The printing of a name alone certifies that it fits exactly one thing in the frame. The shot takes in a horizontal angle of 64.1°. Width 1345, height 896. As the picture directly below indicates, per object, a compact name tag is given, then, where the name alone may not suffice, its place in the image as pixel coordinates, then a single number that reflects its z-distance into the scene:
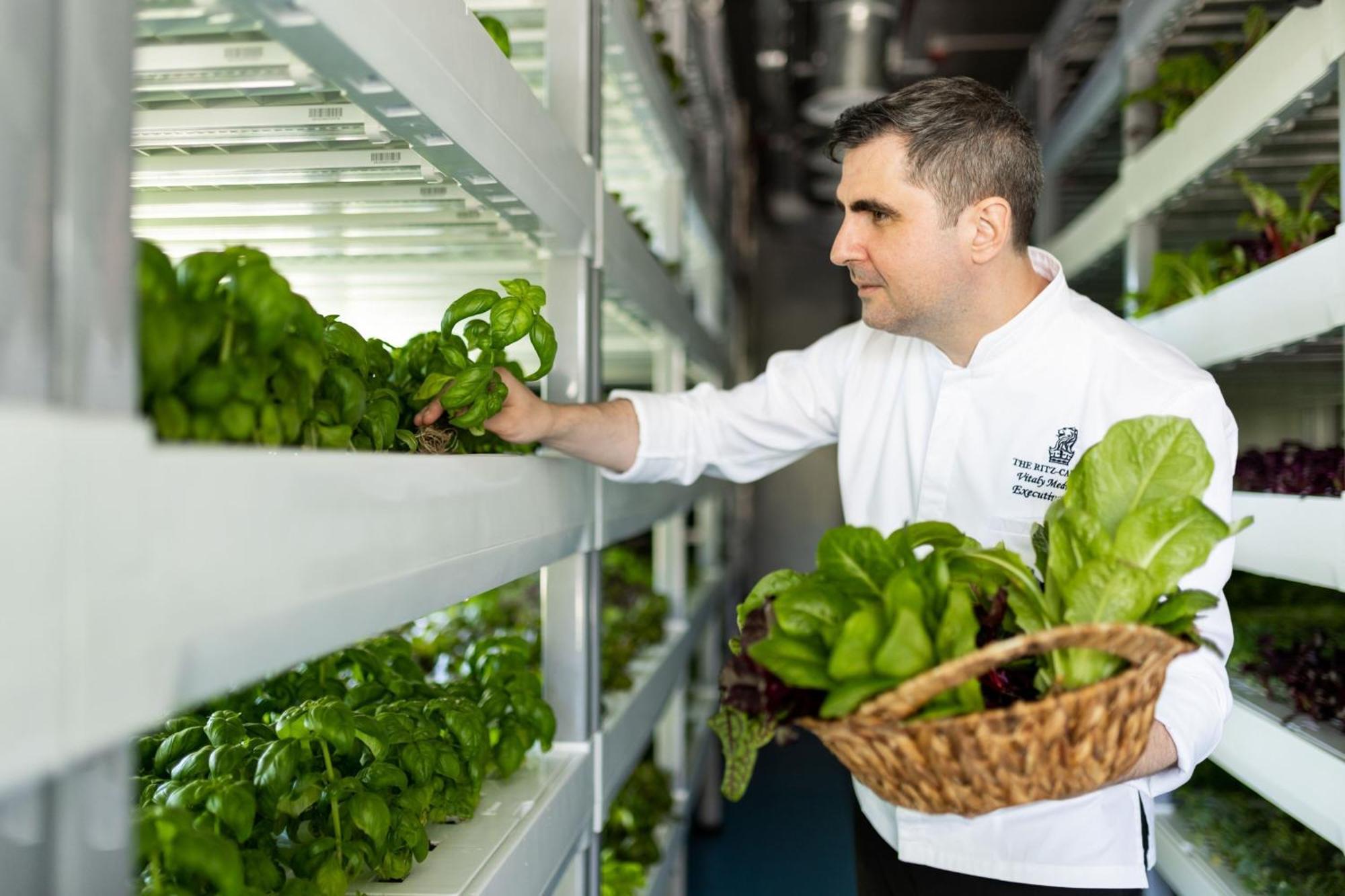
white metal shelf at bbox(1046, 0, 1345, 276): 1.80
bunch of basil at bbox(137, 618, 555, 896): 0.95
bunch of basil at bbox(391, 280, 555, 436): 1.29
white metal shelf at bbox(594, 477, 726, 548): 2.00
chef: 1.54
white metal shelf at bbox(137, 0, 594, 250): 0.90
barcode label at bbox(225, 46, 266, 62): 0.90
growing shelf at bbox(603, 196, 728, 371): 2.02
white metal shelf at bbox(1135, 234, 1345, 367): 1.70
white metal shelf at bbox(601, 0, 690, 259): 2.26
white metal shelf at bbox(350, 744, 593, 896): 1.27
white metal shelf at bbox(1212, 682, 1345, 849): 1.70
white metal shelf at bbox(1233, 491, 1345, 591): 1.69
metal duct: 4.08
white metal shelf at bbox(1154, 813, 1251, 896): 2.18
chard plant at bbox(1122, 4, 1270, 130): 2.62
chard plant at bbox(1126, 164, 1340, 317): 2.16
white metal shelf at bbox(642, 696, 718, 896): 2.80
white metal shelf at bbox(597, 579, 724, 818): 2.00
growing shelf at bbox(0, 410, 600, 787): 0.55
